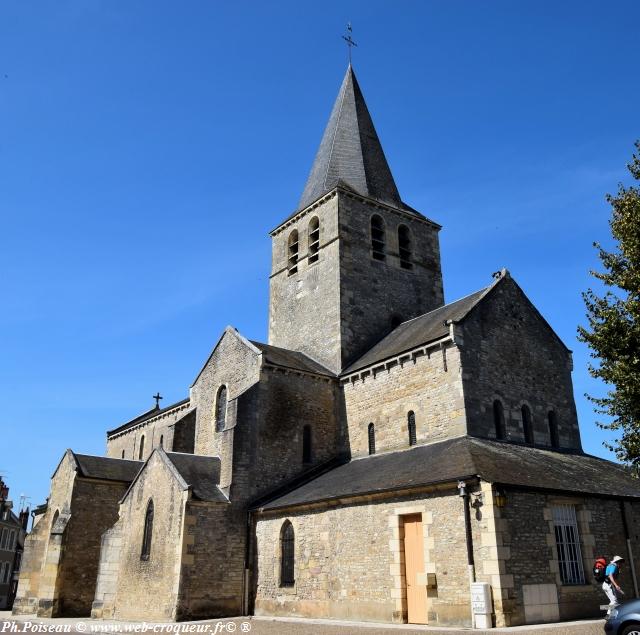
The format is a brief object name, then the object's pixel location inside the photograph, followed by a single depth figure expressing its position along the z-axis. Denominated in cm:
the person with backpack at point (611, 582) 1201
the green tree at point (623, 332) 1449
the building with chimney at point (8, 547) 4562
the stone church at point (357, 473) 1468
